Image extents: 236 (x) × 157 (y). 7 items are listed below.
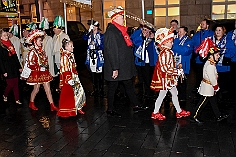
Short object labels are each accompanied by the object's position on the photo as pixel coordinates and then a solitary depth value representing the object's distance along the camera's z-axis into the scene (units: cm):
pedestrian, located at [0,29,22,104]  683
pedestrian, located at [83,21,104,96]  722
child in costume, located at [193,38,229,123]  499
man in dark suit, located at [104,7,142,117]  545
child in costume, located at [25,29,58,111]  612
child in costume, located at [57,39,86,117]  569
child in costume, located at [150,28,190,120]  513
